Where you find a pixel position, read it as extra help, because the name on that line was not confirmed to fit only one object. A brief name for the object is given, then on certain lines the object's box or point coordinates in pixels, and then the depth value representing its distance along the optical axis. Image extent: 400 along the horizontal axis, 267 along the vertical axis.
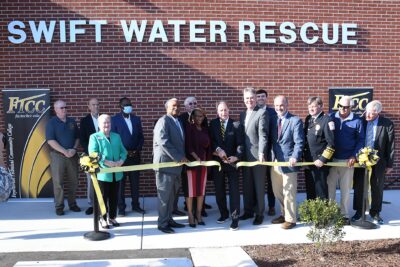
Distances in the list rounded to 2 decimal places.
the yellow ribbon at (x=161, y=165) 5.99
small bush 4.99
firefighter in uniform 6.18
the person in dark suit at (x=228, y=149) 6.27
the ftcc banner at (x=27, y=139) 7.84
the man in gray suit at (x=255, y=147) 6.25
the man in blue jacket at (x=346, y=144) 6.31
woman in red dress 6.25
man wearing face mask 6.95
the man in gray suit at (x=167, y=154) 5.95
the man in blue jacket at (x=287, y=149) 6.16
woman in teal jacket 6.04
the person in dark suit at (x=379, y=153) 6.45
